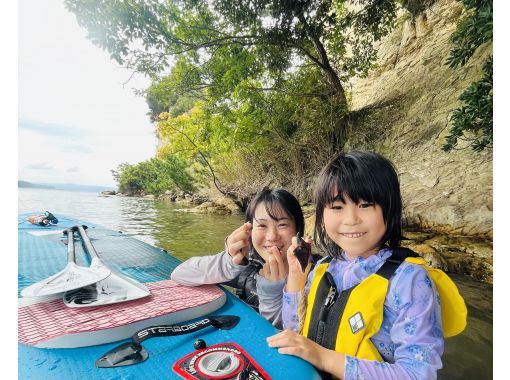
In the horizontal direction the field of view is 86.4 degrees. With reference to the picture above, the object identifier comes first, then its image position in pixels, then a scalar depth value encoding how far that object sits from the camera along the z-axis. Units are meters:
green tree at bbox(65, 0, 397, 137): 3.71
